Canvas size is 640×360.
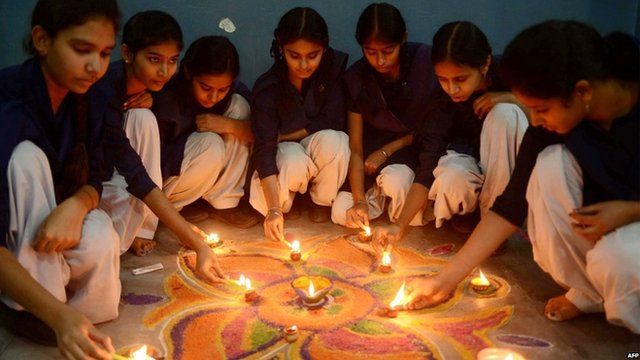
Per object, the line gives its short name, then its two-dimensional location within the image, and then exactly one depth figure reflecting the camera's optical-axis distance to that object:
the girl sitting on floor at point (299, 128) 3.58
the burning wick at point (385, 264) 3.10
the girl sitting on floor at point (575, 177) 2.19
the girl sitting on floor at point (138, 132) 2.89
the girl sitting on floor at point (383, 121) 3.53
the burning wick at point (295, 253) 3.22
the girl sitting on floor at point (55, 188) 2.21
